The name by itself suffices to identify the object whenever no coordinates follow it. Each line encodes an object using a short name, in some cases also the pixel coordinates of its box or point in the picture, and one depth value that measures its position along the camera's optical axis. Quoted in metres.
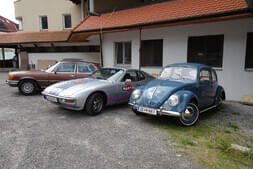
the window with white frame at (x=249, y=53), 7.13
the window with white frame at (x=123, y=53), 10.95
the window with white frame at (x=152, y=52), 9.49
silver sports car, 4.86
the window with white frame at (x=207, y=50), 7.82
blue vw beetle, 4.21
